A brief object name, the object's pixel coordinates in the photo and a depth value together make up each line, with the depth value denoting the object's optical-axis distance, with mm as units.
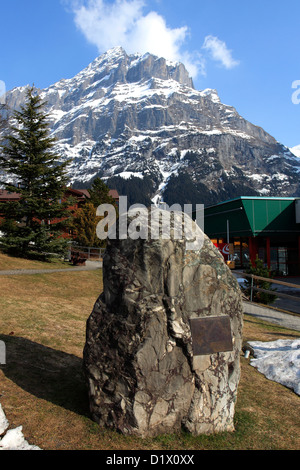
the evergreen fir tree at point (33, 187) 22969
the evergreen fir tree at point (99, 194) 43250
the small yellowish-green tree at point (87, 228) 32812
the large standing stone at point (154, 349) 3961
